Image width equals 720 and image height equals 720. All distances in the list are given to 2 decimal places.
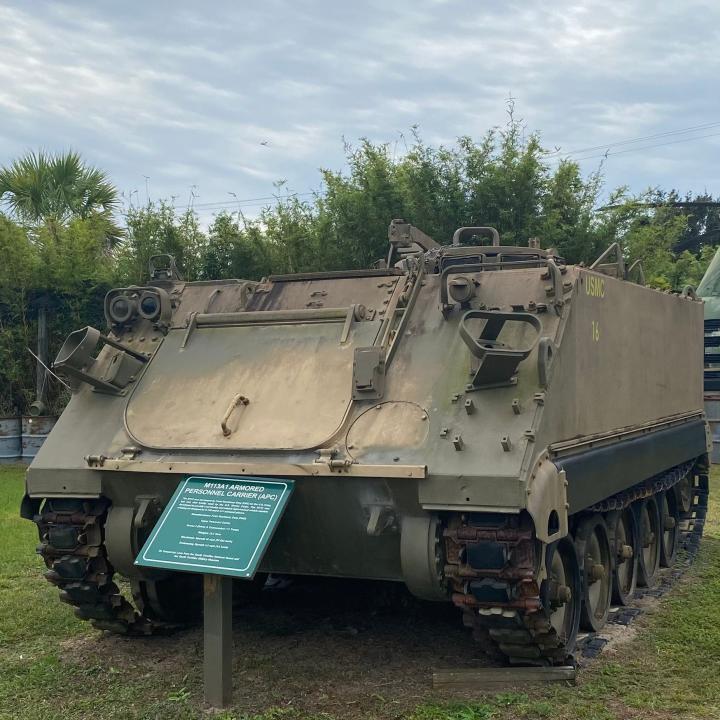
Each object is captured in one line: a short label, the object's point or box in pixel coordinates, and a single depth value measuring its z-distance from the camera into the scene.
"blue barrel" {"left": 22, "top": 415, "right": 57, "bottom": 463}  16.03
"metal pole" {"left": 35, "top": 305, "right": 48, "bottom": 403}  16.52
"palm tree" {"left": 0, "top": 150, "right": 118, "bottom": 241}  18.39
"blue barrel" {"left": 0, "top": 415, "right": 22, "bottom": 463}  16.21
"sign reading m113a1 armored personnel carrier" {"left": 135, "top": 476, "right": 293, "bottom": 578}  4.86
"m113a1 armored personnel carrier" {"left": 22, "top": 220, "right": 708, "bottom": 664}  4.95
